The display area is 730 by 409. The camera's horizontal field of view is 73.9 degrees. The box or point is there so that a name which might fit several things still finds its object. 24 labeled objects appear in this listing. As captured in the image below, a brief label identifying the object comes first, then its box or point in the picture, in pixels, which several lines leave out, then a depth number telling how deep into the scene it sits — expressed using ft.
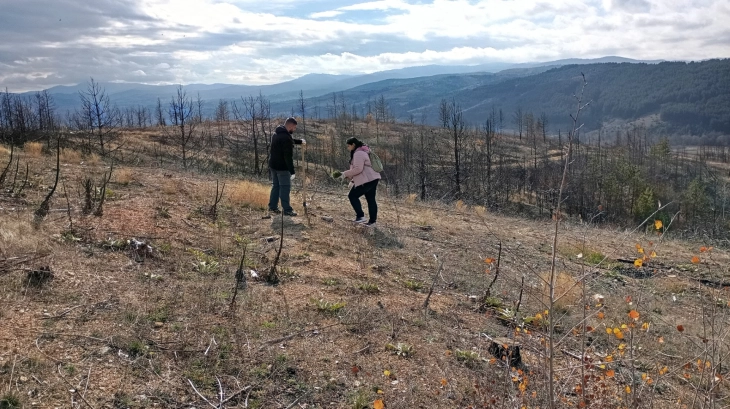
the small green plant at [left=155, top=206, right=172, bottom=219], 24.79
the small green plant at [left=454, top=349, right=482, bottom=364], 14.33
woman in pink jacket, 28.12
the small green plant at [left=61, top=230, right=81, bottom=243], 18.76
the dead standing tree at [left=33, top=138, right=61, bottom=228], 19.87
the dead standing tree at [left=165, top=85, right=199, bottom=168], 113.34
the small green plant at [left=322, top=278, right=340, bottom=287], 19.04
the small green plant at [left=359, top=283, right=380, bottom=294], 19.02
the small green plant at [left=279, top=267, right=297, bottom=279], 19.24
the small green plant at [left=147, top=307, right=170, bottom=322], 13.84
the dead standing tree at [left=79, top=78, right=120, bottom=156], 102.84
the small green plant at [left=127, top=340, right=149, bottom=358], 12.01
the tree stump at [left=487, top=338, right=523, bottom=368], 13.93
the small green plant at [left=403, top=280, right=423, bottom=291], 20.97
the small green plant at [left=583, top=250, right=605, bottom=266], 32.26
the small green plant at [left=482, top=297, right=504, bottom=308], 19.79
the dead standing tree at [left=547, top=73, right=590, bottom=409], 7.90
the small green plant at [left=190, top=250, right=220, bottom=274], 18.44
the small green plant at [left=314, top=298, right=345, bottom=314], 16.22
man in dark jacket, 28.73
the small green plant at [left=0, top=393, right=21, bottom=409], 9.23
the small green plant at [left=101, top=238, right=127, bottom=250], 18.86
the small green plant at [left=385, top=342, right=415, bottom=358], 13.96
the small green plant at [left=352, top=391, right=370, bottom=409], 11.29
